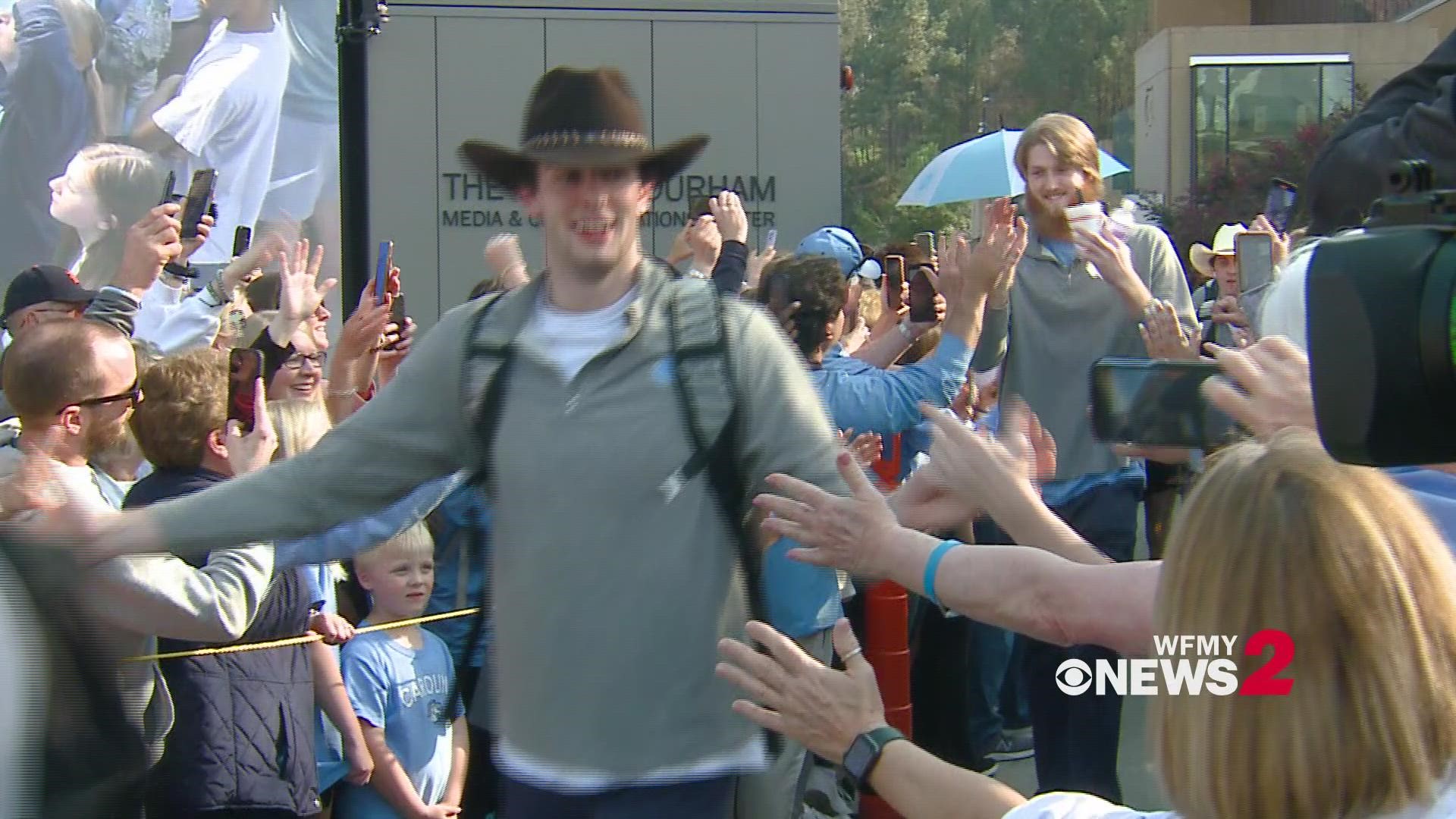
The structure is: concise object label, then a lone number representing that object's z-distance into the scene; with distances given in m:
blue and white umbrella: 11.49
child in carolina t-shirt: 4.38
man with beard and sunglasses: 3.28
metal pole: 7.88
